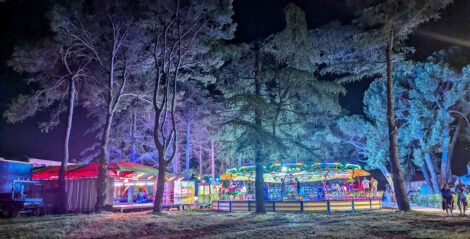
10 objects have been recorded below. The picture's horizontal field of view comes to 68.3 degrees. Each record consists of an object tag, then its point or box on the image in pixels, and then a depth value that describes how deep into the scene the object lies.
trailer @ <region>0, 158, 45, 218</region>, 16.27
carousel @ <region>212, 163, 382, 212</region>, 18.55
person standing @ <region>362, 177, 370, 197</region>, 21.77
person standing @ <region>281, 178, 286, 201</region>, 19.81
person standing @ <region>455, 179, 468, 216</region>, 14.52
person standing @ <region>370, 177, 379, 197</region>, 20.42
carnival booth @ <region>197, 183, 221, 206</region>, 26.72
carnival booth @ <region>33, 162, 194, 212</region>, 20.64
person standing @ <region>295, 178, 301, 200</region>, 19.42
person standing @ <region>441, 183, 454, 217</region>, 14.41
